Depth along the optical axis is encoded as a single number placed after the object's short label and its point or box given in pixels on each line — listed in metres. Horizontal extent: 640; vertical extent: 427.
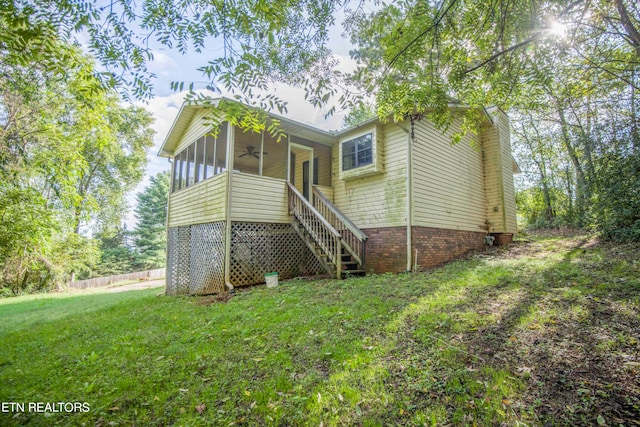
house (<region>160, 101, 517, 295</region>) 7.86
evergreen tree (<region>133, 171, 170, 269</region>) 32.03
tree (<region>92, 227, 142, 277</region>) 29.61
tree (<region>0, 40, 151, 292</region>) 6.42
